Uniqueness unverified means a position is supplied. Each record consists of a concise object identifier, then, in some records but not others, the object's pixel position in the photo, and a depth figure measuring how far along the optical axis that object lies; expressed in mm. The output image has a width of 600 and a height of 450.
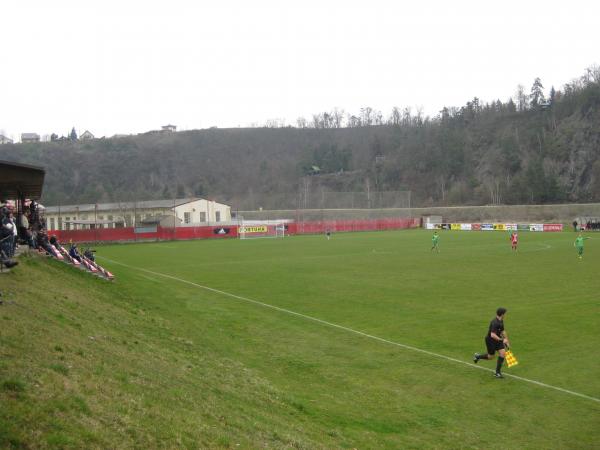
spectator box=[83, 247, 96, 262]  29059
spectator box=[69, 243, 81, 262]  26962
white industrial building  93875
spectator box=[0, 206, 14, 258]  15545
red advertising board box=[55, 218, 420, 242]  72562
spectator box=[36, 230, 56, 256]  26450
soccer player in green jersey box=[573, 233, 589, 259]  39312
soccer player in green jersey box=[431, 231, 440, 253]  47156
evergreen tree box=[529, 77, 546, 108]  160875
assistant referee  13539
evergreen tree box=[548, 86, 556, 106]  154500
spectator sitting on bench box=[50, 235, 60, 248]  29375
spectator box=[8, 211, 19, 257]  16100
